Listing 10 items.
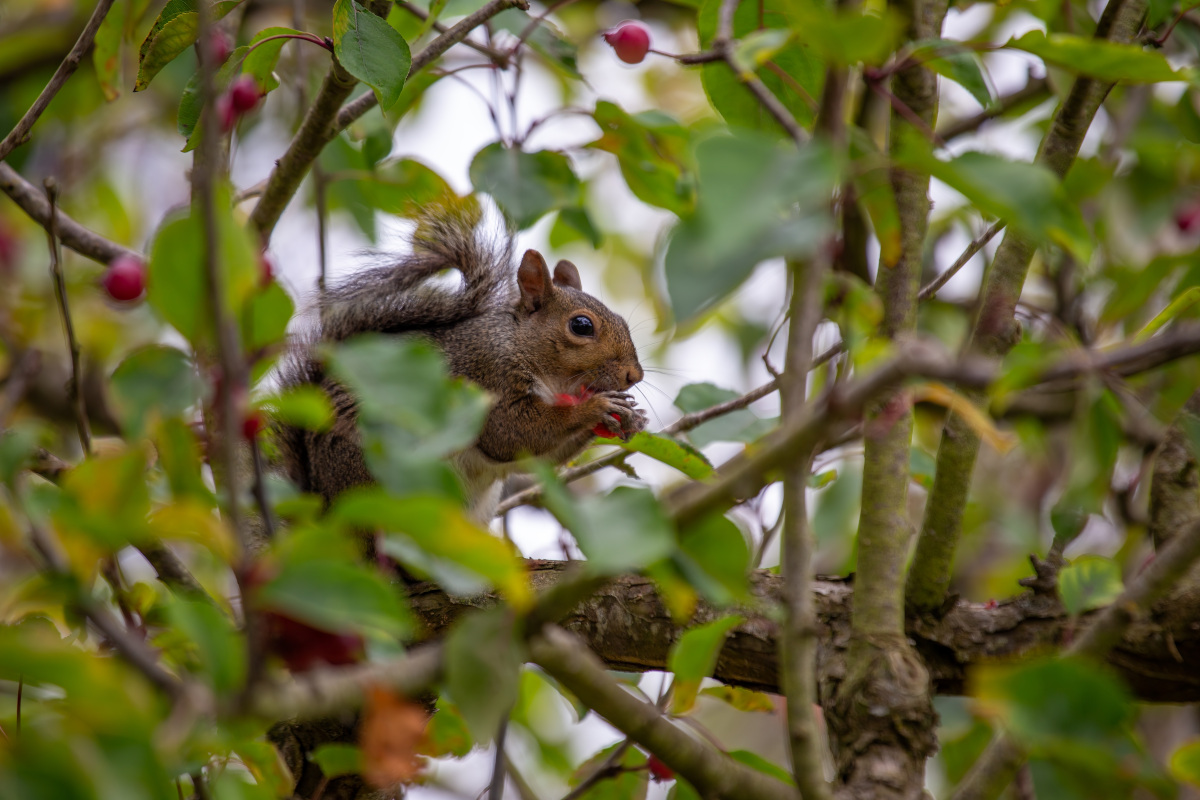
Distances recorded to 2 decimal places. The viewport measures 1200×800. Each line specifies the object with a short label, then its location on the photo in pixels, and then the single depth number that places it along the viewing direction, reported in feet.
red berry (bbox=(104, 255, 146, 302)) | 19.00
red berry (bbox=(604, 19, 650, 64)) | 19.04
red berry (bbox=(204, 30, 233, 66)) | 19.04
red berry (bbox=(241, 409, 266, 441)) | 14.40
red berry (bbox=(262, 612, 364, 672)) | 12.60
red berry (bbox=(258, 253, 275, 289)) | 12.98
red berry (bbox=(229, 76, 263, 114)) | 19.08
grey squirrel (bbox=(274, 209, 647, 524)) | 19.35
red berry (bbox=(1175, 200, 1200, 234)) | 19.51
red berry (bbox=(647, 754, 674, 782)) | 19.01
